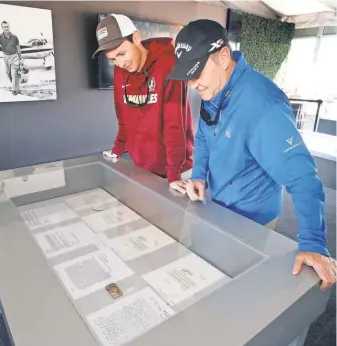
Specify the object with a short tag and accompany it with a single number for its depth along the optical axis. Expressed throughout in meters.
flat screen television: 3.66
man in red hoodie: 1.34
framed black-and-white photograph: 3.03
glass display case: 0.59
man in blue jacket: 0.80
